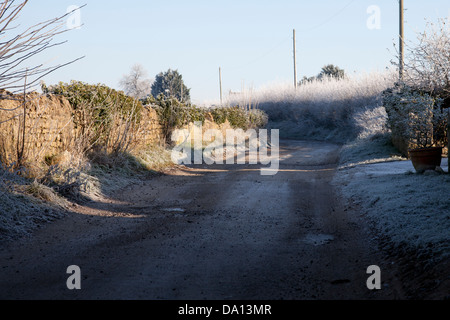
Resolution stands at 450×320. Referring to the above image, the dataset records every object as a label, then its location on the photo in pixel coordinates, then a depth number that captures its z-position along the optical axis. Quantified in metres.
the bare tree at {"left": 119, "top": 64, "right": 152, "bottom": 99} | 49.65
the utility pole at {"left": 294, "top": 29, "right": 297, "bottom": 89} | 38.52
